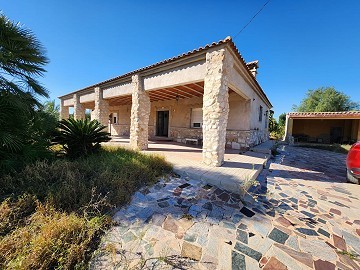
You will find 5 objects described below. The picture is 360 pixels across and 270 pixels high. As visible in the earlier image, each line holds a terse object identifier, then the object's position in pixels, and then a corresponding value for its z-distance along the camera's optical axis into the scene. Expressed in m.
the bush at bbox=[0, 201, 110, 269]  1.69
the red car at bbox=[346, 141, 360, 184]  4.28
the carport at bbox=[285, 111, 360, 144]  14.30
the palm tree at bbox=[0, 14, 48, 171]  3.23
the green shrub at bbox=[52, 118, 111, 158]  5.04
